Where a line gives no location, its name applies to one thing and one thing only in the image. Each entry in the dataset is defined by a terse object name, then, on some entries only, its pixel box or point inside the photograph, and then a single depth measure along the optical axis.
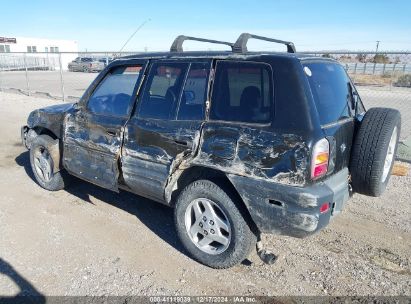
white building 34.48
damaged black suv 2.73
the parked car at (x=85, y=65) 29.16
